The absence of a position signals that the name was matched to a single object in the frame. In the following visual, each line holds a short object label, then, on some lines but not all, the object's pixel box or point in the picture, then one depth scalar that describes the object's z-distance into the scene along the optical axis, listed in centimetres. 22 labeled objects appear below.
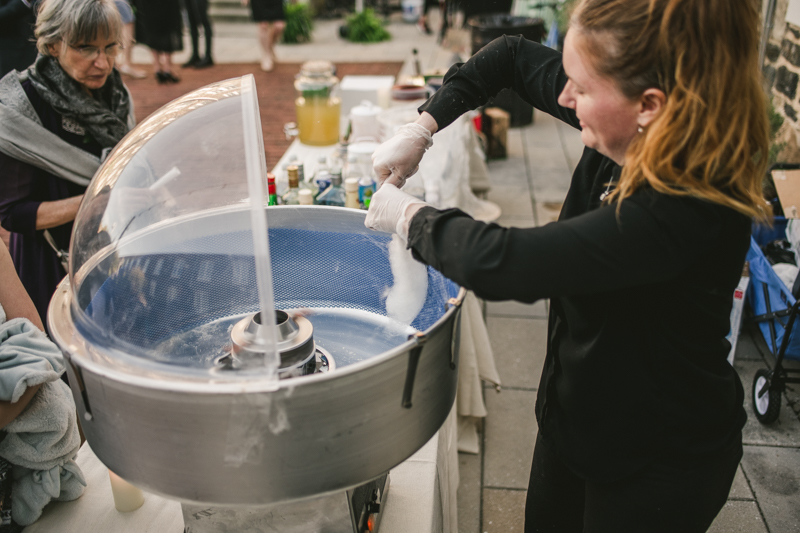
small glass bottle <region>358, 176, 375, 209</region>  252
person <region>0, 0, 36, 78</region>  355
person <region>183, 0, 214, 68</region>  824
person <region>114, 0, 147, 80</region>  694
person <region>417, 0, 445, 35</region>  1192
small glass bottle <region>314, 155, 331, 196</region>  278
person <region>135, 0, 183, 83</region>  748
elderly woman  209
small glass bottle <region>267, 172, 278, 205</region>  232
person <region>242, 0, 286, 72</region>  823
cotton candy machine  90
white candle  149
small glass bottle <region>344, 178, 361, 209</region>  253
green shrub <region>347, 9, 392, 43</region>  1112
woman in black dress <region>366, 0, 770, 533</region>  92
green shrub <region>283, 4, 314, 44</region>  1083
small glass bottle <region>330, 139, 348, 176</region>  314
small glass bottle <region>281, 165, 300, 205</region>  258
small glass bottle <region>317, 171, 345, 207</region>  264
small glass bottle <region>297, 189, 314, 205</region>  244
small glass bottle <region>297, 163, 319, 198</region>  278
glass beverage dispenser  382
